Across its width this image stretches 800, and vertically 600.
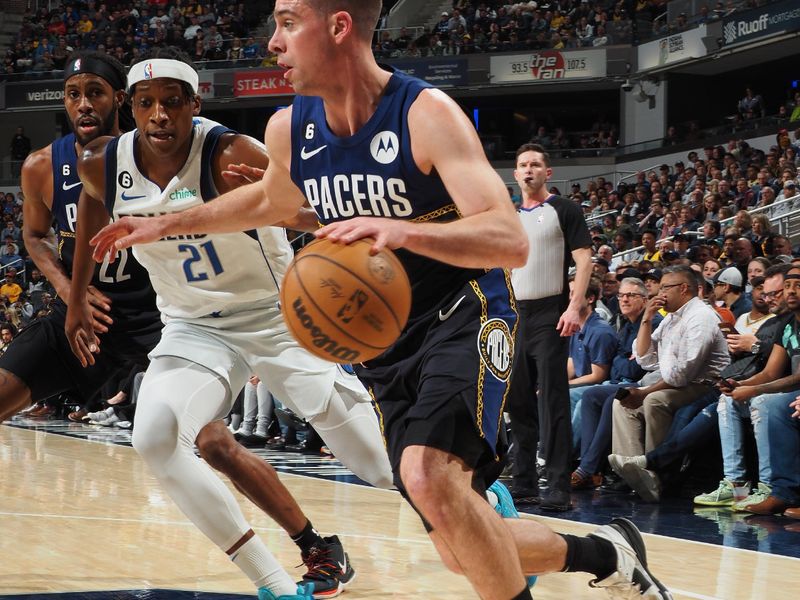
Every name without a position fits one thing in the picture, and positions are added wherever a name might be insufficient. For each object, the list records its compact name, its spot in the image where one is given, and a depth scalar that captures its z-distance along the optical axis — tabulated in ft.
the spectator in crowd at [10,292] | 66.13
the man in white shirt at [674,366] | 21.08
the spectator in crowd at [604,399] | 22.48
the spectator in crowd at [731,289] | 26.14
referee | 19.40
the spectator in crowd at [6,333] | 47.03
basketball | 7.45
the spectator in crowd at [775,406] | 18.86
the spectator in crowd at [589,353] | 23.97
